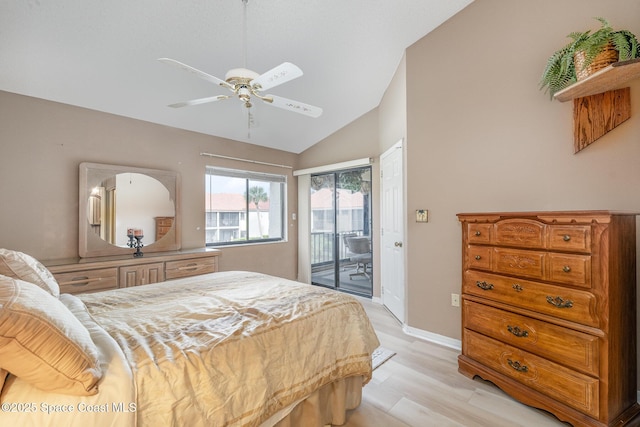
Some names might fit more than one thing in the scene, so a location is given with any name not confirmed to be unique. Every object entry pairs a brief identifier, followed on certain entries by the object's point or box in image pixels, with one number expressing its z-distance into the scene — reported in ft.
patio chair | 14.76
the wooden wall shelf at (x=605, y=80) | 5.19
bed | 2.81
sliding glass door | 14.75
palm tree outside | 15.64
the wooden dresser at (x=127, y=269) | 8.68
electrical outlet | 8.73
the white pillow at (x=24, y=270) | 4.60
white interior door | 10.80
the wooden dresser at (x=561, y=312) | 5.10
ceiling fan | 6.00
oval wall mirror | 10.05
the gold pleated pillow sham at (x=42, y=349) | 2.67
